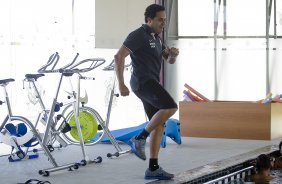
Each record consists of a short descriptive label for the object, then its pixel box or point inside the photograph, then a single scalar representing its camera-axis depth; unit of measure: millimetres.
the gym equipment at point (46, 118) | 7889
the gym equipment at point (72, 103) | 6957
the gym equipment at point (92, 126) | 8351
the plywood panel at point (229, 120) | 10687
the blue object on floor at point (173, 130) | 9855
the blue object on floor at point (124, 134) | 9668
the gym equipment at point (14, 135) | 7624
